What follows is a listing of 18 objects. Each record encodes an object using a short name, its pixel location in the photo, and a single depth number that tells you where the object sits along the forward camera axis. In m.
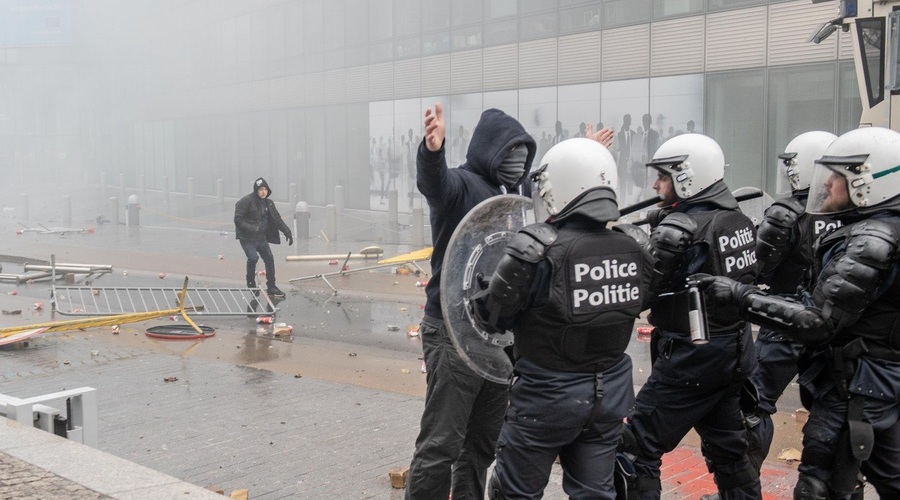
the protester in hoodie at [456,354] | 3.61
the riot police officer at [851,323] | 3.36
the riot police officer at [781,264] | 4.90
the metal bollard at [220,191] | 29.95
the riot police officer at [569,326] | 3.13
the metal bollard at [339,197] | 23.26
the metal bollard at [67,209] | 25.48
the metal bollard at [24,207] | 27.66
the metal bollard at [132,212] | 24.61
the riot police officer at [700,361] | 3.95
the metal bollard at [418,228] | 17.00
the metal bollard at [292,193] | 26.89
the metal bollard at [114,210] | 25.97
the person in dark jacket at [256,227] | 11.66
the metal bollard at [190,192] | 32.75
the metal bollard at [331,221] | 19.52
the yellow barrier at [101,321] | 8.44
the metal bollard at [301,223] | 19.89
